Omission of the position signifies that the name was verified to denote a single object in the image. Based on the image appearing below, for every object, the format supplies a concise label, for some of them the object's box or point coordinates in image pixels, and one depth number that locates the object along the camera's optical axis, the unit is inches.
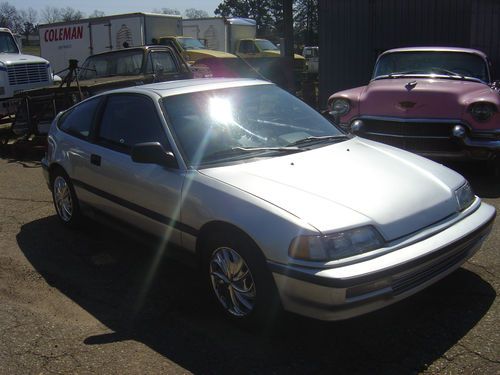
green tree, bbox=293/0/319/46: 1969.7
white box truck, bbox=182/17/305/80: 1006.4
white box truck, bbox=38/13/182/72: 817.5
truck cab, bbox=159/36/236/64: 819.4
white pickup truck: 460.8
